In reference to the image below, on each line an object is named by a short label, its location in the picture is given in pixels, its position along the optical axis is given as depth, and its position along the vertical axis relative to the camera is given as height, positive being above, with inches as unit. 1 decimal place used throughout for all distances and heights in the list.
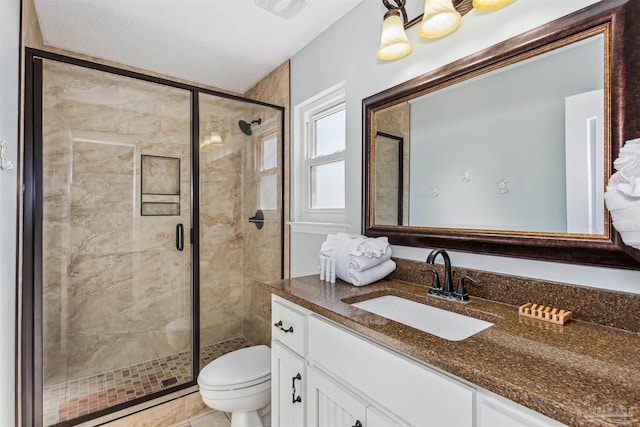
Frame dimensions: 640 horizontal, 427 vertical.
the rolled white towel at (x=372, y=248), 54.9 -5.8
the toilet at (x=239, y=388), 63.0 -34.8
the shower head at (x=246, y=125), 97.4 +27.9
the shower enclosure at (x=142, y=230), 76.2 -4.1
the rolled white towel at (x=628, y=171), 28.9 +4.0
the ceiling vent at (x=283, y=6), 66.8 +45.1
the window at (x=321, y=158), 77.3 +14.7
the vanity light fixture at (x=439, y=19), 44.7 +29.0
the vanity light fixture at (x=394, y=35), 52.7 +30.1
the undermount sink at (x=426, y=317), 41.7 -14.9
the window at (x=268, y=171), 97.3 +13.7
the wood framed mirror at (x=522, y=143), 35.7 +9.9
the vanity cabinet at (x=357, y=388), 26.2 -18.1
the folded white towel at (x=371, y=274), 54.2 -10.3
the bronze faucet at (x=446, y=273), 46.8 -8.8
